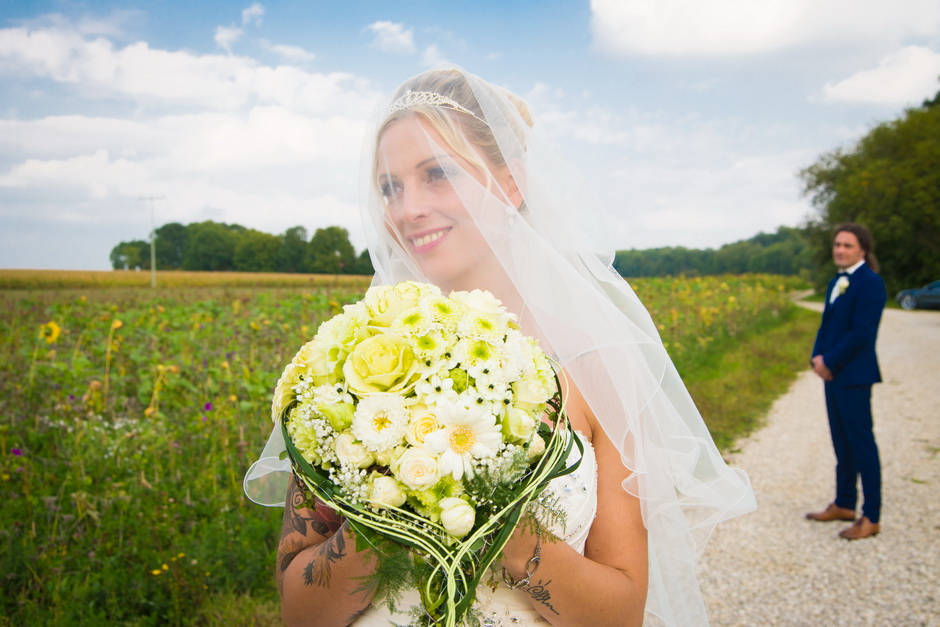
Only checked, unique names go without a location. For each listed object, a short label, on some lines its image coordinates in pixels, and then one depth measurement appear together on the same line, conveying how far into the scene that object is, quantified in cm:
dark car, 2684
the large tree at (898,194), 3133
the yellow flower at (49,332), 517
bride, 162
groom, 488
